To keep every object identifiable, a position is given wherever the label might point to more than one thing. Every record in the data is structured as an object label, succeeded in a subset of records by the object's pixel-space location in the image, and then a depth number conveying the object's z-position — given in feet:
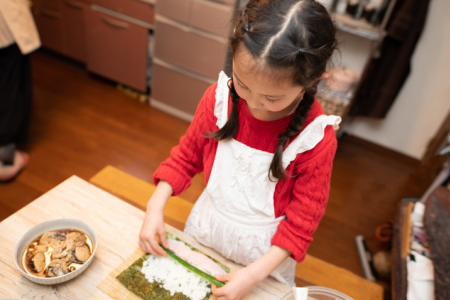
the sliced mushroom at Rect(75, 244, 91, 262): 1.99
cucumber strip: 2.06
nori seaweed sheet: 1.94
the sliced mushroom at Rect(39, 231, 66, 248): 2.02
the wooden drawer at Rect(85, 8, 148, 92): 7.57
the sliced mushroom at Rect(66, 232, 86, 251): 2.03
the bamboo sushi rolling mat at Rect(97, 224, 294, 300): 1.92
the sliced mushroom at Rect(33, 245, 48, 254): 1.96
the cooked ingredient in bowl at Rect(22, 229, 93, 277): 1.89
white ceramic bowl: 1.81
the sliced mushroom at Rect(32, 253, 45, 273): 1.88
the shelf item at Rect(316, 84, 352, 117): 6.55
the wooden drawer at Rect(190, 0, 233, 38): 6.21
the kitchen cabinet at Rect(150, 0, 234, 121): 6.45
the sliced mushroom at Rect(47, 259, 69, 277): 1.88
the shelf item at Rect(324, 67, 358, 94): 6.33
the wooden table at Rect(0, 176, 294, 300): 1.87
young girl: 1.70
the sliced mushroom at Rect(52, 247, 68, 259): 1.97
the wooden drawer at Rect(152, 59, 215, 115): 7.32
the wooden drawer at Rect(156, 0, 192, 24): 6.55
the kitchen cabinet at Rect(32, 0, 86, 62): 8.17
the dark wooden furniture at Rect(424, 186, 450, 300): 3.27
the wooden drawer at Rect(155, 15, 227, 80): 6.68
